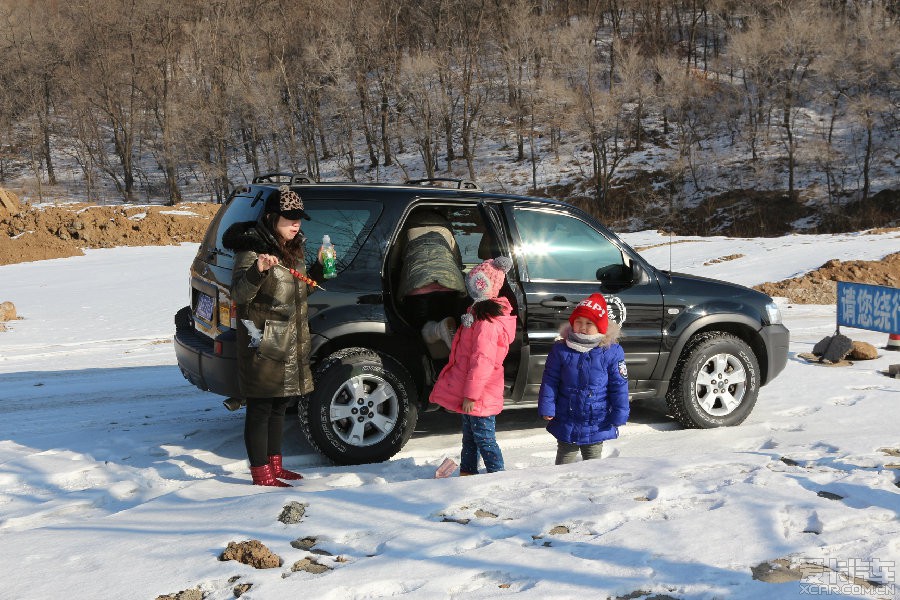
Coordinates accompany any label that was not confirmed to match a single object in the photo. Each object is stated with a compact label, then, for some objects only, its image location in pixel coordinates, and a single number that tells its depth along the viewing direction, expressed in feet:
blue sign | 27.91
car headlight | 21.27
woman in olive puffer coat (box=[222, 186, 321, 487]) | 15.65
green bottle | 17.66
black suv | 17.52
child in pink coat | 16.15
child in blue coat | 15.76
